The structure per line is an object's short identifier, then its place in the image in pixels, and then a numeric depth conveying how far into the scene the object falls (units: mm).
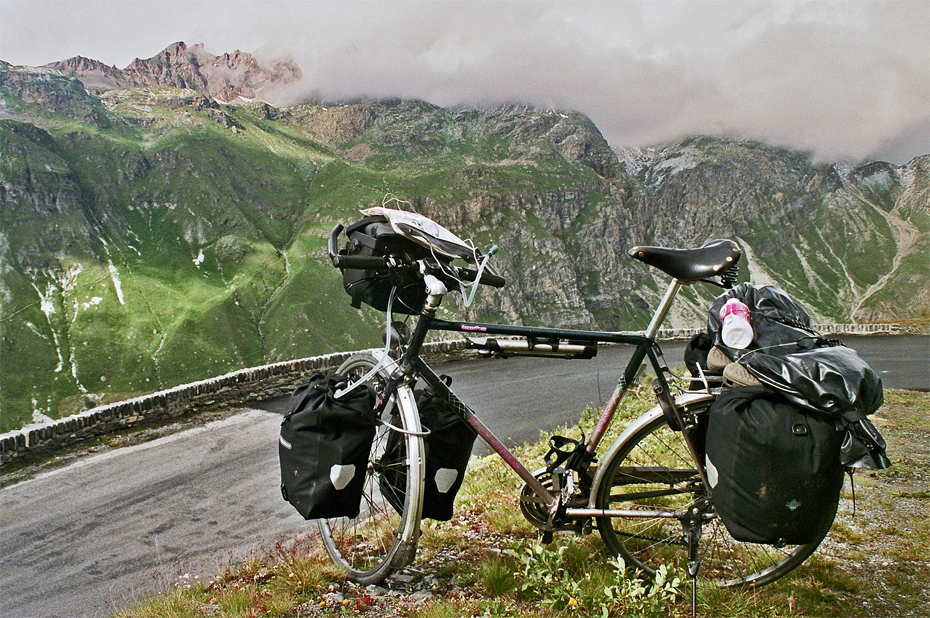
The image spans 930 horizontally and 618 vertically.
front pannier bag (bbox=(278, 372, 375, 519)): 3055
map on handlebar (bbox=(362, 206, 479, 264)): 3127
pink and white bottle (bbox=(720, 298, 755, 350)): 2996
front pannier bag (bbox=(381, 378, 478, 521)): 3314
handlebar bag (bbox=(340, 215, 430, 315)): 3158
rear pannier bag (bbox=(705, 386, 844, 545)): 2549
